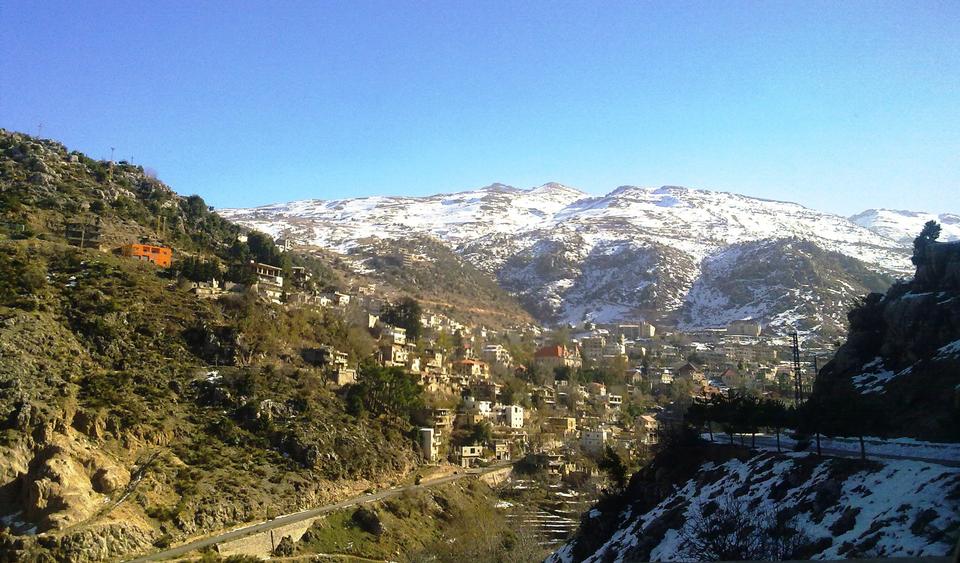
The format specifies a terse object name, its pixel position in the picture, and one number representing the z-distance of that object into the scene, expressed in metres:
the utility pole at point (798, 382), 43.01
